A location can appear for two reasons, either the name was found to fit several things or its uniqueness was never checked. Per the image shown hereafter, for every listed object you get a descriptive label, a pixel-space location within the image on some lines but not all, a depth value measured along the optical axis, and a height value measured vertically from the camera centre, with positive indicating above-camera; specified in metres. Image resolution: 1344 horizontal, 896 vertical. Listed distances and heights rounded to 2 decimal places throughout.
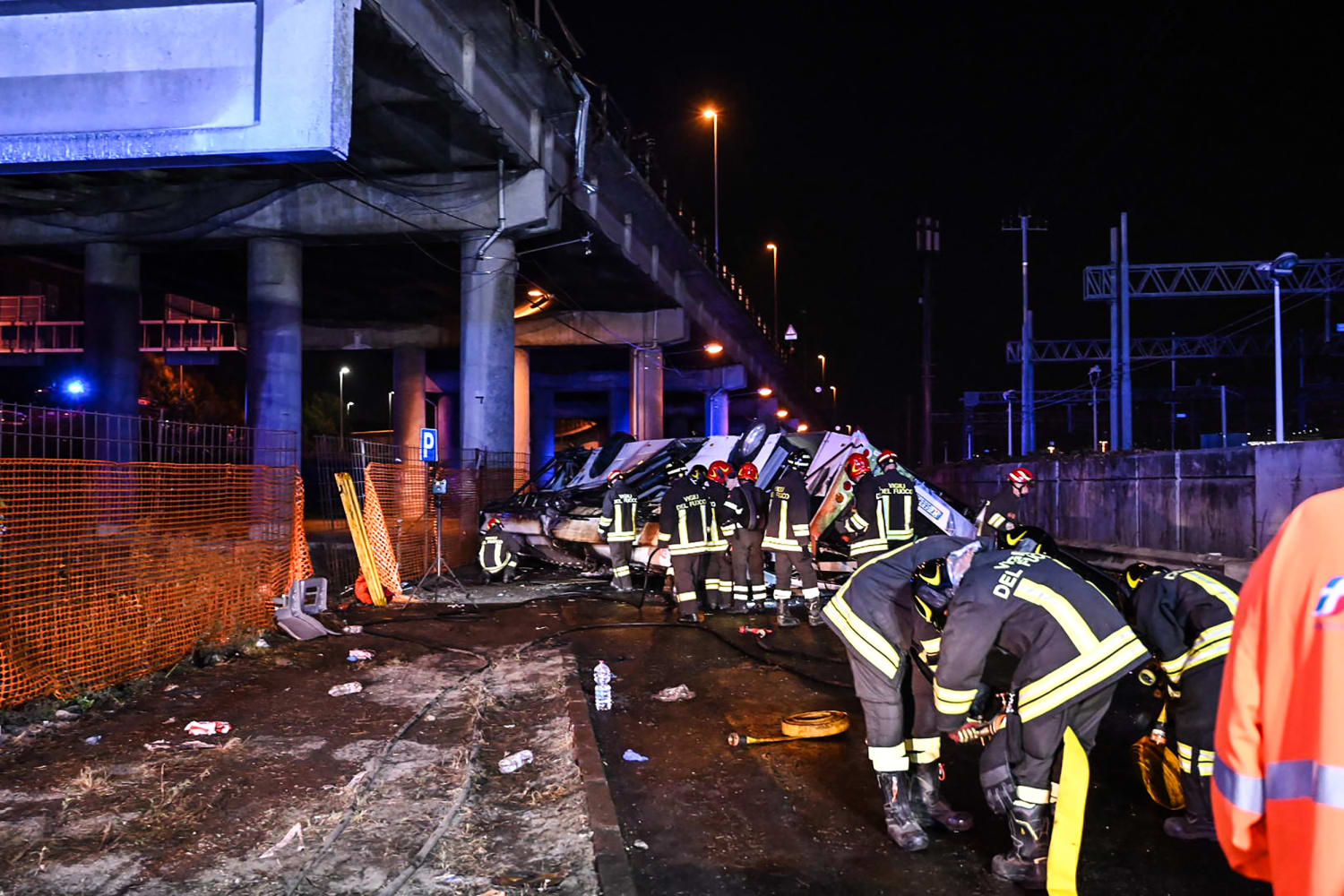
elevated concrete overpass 16.12 +5.69
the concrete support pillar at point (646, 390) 32.22 +2.38
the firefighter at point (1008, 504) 10.44 -0.55
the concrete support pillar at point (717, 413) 42.00 +2.06
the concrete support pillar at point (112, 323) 22.31 +3.30
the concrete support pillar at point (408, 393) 35.06 +2.46
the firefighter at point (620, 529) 12.83 -0.96
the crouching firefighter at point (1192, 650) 4.33 -0.91
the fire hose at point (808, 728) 6.26 -1.80
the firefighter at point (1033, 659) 3.93 -0.85
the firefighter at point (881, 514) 10.19 -0.62
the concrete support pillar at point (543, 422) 44.41 +1.76
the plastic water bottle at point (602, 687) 7.23 -1.76
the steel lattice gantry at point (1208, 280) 33.94 +6.61
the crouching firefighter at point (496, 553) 15.20 -1.52
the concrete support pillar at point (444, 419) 46.47 +2.00
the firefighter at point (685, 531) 11.05 -0.86
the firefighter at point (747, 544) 11.70 -1.08
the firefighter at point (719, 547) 11.24 -1.05
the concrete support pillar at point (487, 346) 20.56 +2.51
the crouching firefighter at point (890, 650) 4.47 -0.93
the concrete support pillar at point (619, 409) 43.75 +2.31
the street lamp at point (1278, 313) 14.72 +2.32
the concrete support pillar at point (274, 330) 21.53 +3.00
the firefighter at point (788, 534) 11.07 -0.91
